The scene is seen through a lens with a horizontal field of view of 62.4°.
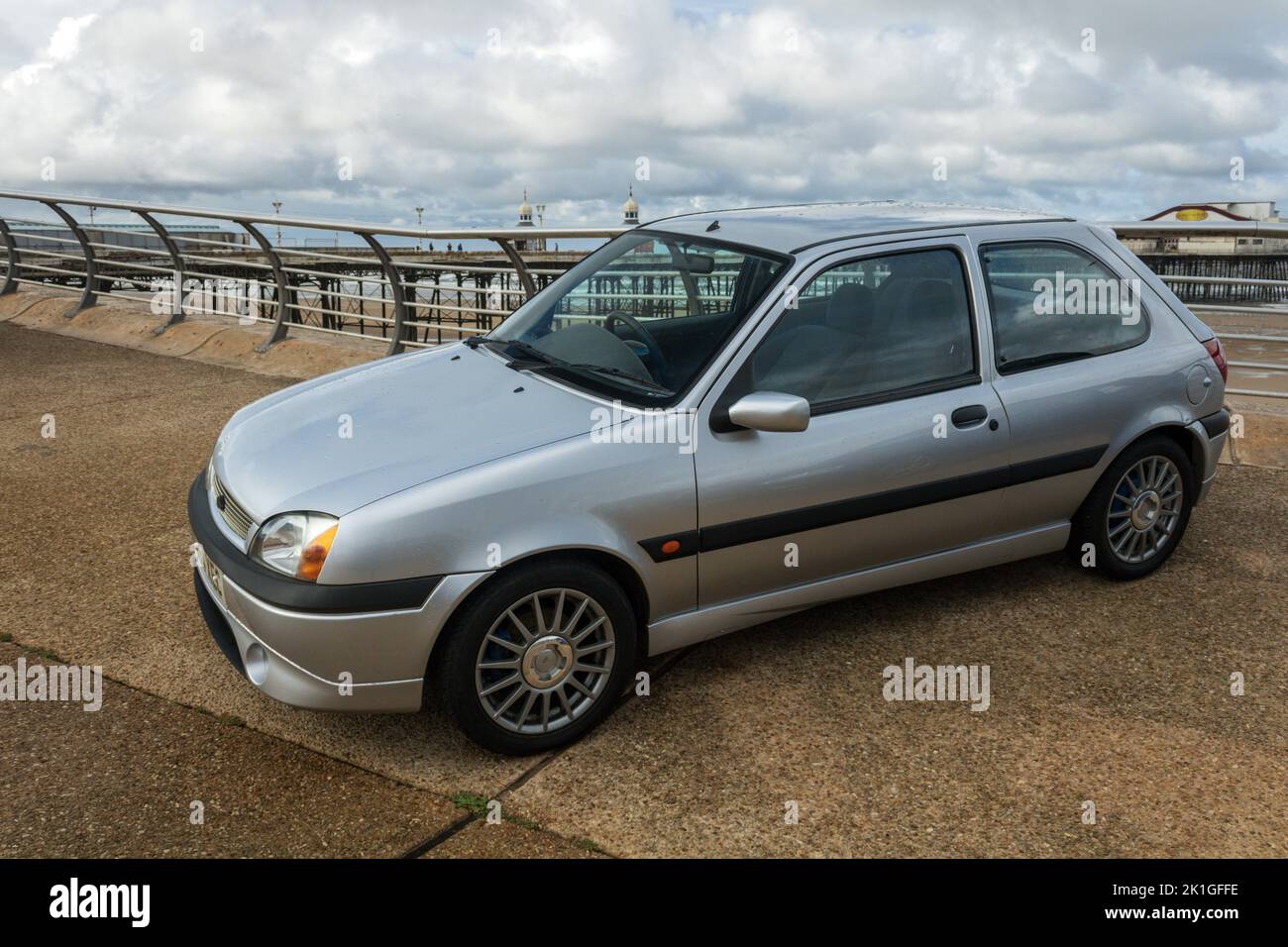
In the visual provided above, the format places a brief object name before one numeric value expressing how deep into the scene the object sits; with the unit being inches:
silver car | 118.1
